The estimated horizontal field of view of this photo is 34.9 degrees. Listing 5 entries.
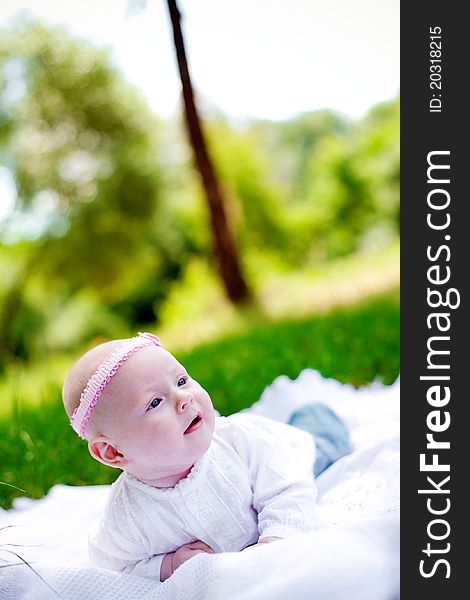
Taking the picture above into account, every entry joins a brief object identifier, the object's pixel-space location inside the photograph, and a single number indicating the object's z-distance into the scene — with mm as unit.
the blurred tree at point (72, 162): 6000
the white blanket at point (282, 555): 973
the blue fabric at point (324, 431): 1440
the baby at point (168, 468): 1044
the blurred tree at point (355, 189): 8148
